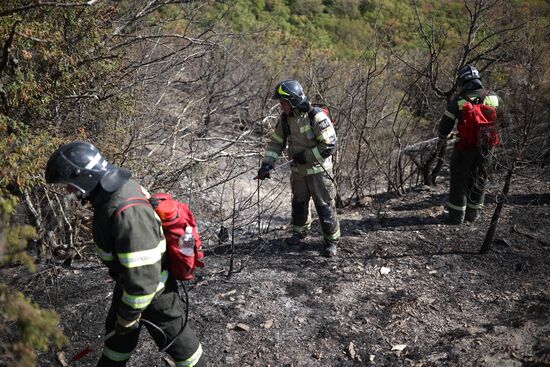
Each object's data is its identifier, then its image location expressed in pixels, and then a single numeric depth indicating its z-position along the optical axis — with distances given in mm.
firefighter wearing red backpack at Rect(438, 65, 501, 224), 5418
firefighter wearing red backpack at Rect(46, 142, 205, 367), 2646
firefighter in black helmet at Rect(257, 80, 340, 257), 4816
